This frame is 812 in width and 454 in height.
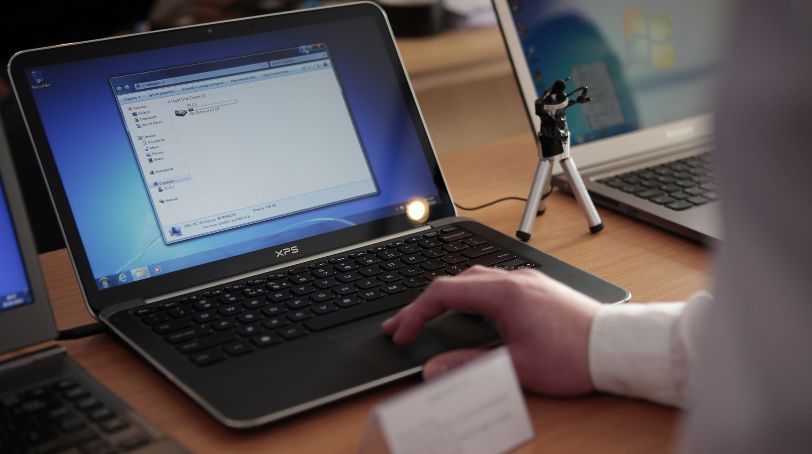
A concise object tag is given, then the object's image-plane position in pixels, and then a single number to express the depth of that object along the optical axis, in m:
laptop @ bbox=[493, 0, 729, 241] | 1.39
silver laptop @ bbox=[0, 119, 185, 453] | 0.79
